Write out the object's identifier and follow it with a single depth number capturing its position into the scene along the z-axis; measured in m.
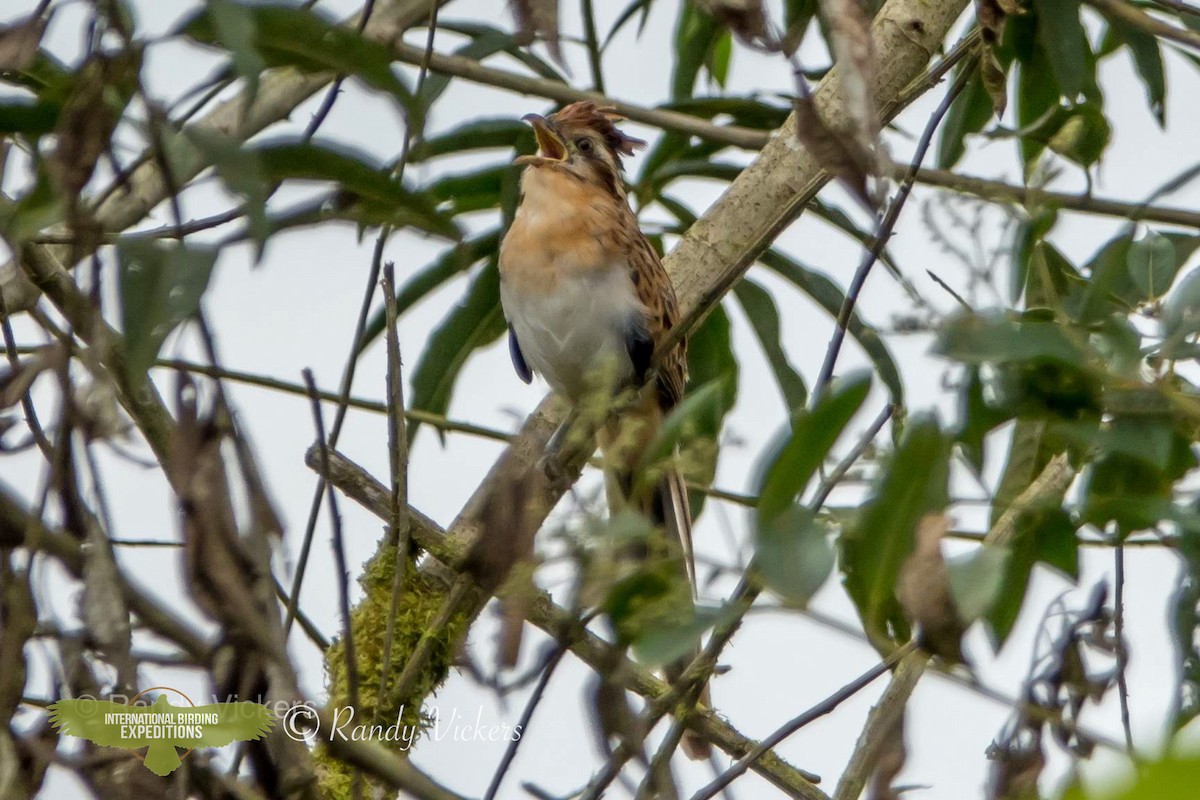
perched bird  6.14
